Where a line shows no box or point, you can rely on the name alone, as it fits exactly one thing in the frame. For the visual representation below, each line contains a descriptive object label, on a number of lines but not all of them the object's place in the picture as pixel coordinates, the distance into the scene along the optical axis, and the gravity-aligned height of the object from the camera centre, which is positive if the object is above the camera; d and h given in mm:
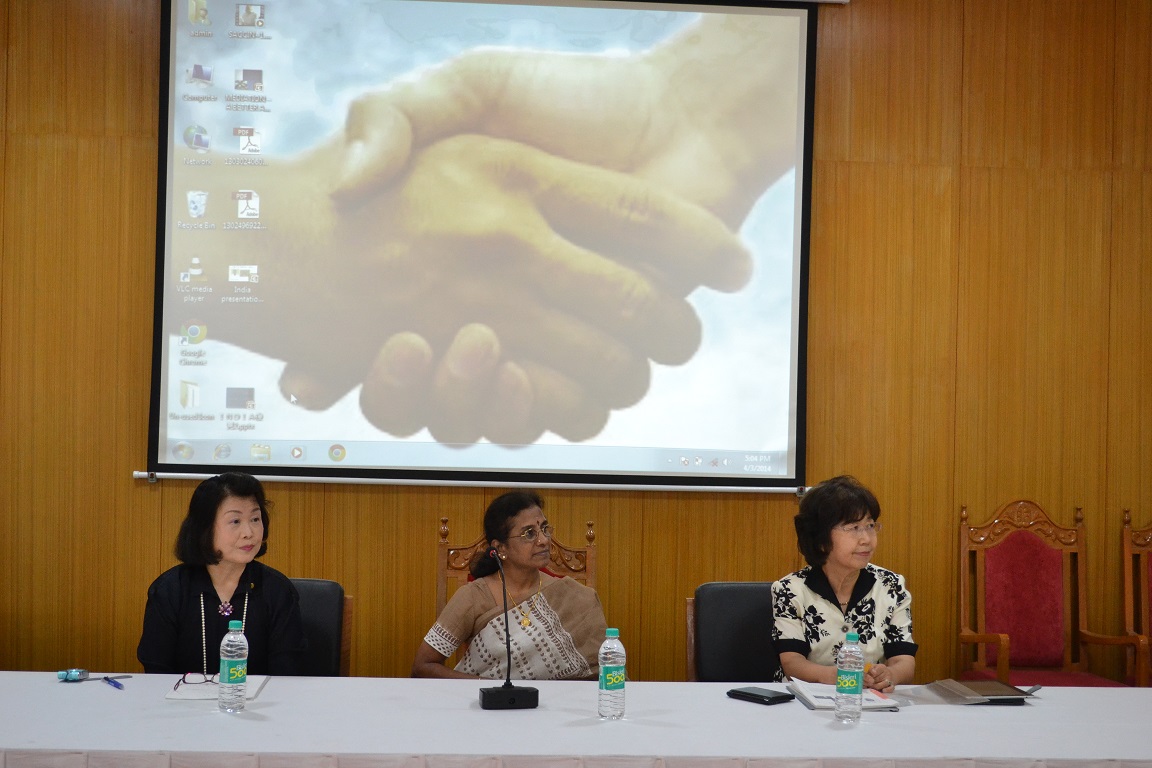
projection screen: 3980 +625
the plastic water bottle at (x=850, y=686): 2201 -629
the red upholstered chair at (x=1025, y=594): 4059 -773
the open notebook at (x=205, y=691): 2279 -699
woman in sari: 2881 -648
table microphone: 2250 -683
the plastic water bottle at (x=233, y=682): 2186 -642
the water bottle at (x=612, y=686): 2209 -644
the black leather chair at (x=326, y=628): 2857 -674
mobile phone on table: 2346 -700
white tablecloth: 1911 -698
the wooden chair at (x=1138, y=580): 4137 -719
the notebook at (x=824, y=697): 2305 -696
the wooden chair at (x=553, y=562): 3391 -569
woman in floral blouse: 2752 -543
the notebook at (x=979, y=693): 2385 -699
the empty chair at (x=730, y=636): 2922 -695
